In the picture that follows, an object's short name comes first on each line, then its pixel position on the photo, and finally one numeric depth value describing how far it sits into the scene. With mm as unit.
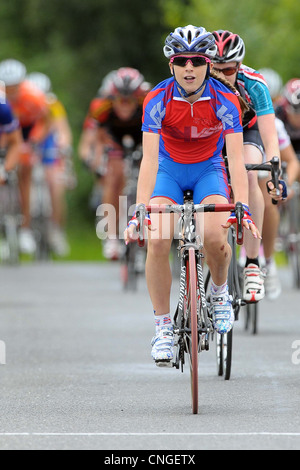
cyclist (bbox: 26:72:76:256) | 23572
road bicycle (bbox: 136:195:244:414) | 8344
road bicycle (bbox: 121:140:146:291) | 16375
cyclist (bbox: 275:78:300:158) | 16359
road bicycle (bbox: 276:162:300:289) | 16531
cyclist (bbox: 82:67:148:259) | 17641
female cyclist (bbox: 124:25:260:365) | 8742
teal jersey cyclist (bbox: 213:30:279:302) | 10109
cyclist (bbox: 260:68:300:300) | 11461
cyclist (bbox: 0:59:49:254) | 20422
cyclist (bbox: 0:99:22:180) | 17641
